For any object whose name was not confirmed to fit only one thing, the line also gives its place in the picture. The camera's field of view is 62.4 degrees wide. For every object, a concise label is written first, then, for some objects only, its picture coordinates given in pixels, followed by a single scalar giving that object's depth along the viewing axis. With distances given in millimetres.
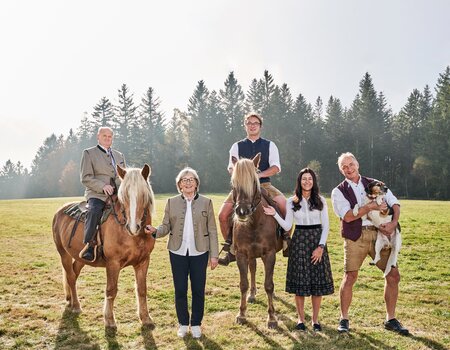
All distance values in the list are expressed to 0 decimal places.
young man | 6672
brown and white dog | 5281
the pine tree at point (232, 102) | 57656
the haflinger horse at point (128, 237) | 5223
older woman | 5371
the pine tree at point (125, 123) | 60531
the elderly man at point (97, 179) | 5754
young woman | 5430
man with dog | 5418
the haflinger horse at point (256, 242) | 5812
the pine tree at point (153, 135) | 54247
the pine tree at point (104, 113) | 66375
